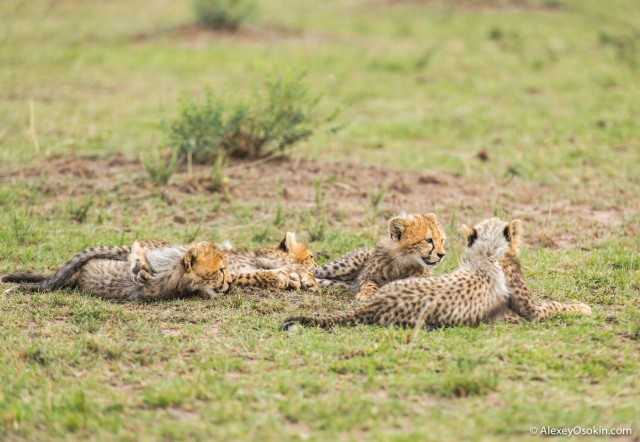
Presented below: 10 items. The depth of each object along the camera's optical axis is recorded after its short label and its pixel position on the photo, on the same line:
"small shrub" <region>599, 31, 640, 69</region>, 32.44
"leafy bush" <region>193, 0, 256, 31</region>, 37.78
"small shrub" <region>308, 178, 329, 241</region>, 17.05
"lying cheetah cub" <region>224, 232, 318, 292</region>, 14.02
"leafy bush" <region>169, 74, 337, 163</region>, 20.52
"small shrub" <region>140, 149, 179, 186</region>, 19.12
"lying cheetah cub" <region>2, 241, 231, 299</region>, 13.20
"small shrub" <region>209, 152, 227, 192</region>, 19.09
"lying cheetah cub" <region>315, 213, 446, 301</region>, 13.60
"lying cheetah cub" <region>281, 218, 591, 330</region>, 11.74
